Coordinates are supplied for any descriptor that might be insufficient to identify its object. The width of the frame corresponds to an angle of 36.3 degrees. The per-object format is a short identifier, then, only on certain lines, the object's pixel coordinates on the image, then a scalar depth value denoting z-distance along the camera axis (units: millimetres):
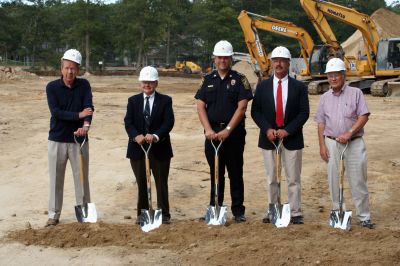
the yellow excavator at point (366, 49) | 25906
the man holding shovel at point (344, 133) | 6715
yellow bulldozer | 60250
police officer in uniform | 6945
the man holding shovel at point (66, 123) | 6949
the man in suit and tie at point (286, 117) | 6906
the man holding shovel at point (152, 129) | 7062
